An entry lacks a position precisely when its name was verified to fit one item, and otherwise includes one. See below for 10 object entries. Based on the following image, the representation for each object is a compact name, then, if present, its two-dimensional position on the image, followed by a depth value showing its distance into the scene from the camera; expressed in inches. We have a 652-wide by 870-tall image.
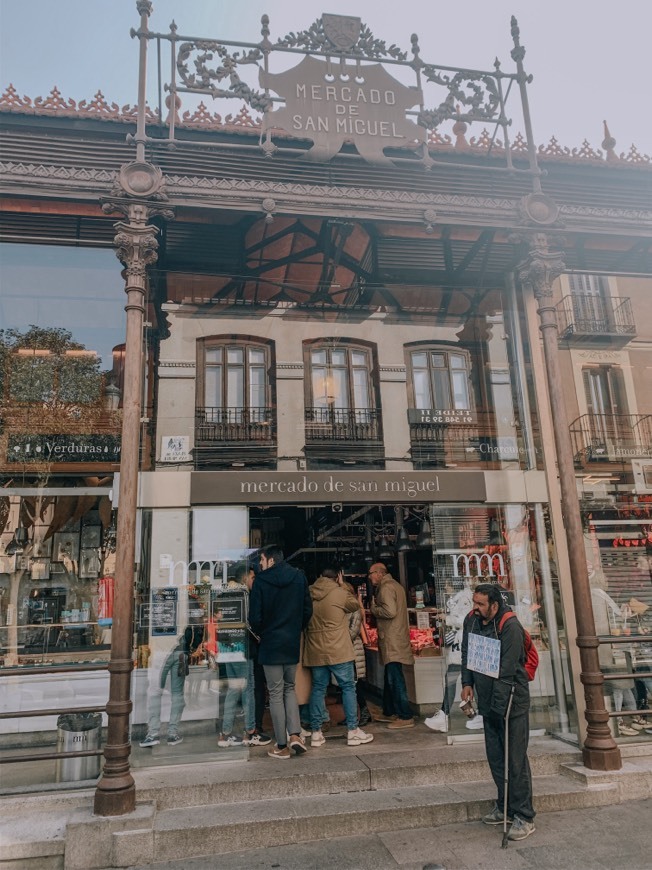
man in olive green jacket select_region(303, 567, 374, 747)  256.5
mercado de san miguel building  251.4
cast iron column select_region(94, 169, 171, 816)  193.6
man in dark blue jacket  235.9
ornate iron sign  266.7
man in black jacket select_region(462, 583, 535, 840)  181.9
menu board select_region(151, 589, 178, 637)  248.8
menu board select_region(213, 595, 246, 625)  253.8
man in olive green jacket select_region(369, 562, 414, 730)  292.8
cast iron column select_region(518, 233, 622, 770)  222.8
